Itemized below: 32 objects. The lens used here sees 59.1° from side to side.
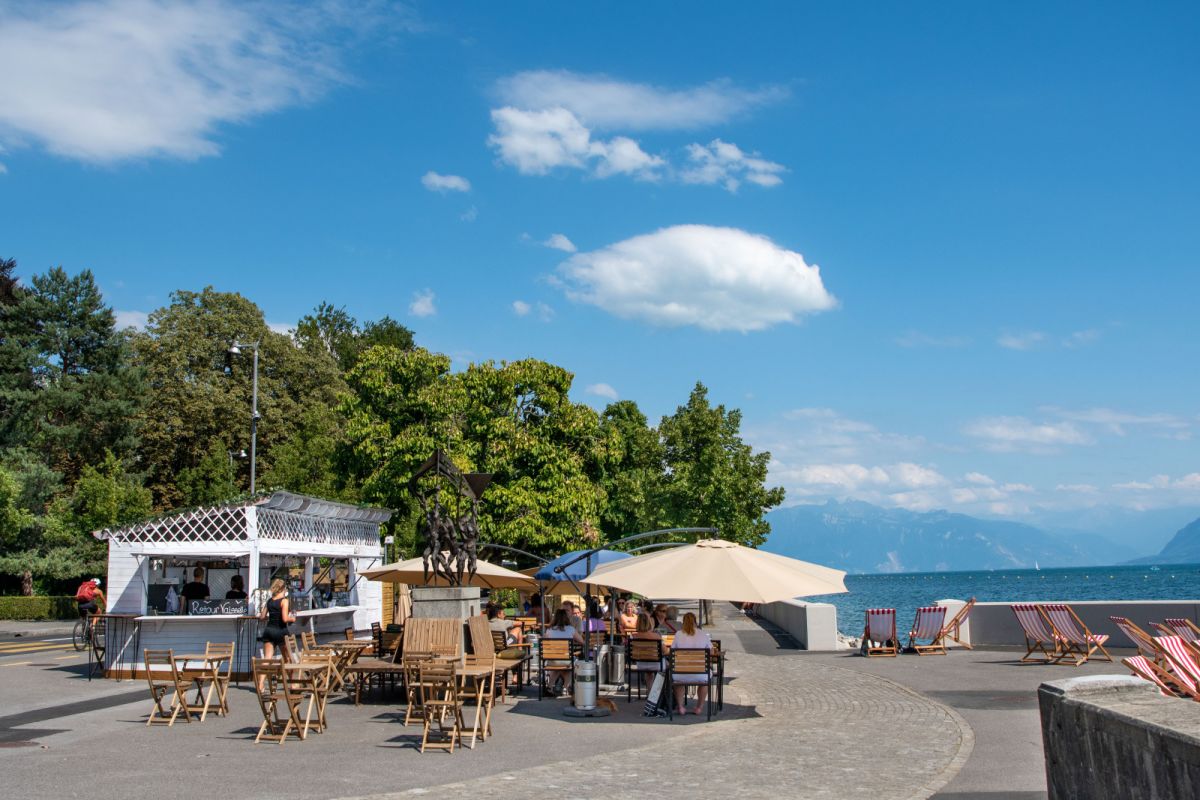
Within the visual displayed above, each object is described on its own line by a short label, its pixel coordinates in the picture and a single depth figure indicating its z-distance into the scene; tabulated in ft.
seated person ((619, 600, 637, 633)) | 70.13
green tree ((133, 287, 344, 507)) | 159.94
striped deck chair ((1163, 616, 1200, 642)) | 53.01
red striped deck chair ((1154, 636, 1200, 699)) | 34.04
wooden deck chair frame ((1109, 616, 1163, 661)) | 45.24
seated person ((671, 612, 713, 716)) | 44.34
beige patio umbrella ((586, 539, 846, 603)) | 40.91
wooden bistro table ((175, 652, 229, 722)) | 43.29
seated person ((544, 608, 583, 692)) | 51.06
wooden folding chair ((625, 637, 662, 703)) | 48.29
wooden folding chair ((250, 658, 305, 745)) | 38.17
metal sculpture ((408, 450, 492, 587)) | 54.34
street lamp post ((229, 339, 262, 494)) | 112.78
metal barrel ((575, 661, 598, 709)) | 43.93
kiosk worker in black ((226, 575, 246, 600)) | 65.57
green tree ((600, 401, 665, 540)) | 124.67
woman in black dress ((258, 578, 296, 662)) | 47.80
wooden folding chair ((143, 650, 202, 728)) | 42.29
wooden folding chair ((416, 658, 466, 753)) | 36.35
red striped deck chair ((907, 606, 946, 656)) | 68.18
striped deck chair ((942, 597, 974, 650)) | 69.10
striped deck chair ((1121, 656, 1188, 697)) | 33.30
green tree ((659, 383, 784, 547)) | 115.44
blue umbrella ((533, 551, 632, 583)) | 70.00
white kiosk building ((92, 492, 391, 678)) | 59.77
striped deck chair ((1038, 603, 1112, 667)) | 59.93
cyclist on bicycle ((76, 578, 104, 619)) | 82.77
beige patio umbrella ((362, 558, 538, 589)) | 62.34
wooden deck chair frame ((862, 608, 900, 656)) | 68.59
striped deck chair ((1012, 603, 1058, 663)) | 60.80
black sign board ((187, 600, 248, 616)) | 60.39
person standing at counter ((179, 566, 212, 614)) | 65.82
